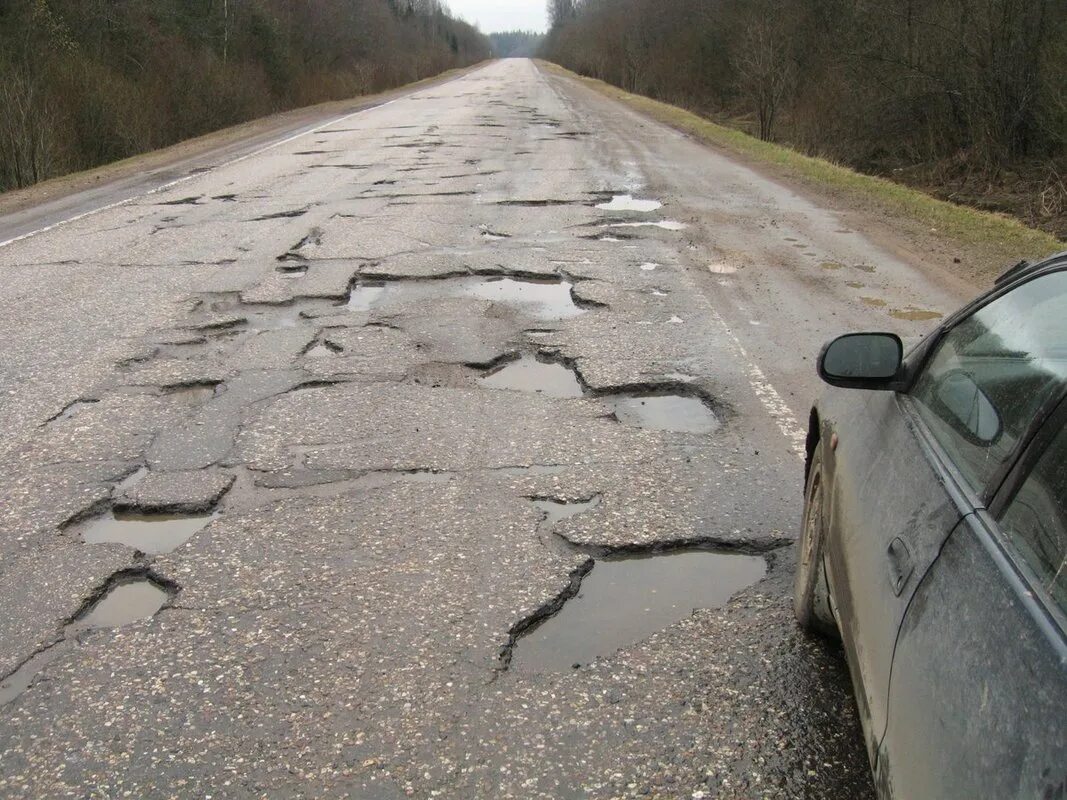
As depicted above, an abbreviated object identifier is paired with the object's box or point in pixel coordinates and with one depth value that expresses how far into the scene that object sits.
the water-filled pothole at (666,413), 4.71
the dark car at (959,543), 1.36
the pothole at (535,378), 5.22
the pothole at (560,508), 3.76
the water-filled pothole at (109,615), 2.82
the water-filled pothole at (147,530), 3.65
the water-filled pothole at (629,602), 2.95
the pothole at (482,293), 6.73
